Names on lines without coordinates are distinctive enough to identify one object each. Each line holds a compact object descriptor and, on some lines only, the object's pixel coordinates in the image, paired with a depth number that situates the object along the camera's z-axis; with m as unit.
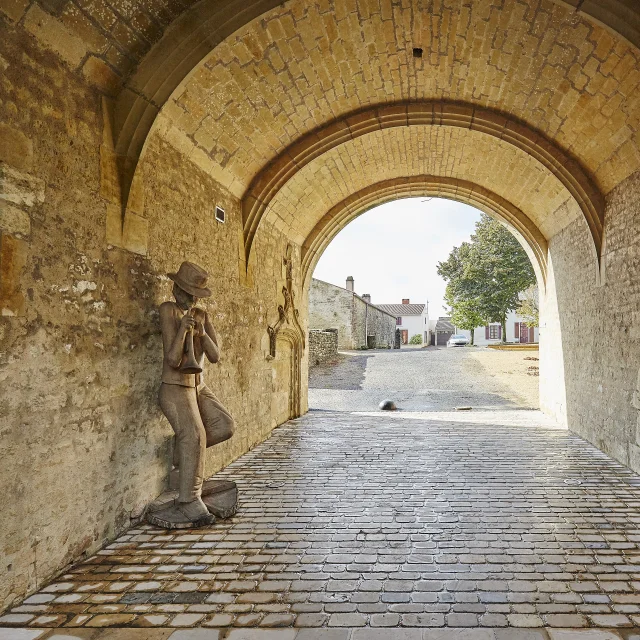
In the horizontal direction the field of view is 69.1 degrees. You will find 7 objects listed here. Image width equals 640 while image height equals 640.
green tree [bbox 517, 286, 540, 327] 23.15
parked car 32.06
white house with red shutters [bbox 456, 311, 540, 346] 36.66
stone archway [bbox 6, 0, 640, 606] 2.90
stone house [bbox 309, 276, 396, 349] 23.42
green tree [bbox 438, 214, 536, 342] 25.83
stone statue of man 3.80
